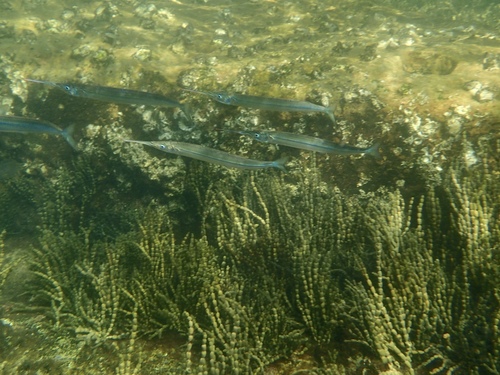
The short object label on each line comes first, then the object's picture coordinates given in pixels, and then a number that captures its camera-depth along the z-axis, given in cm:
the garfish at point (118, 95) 447
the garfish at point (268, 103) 429
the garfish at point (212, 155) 405
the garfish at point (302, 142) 411
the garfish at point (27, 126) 438
